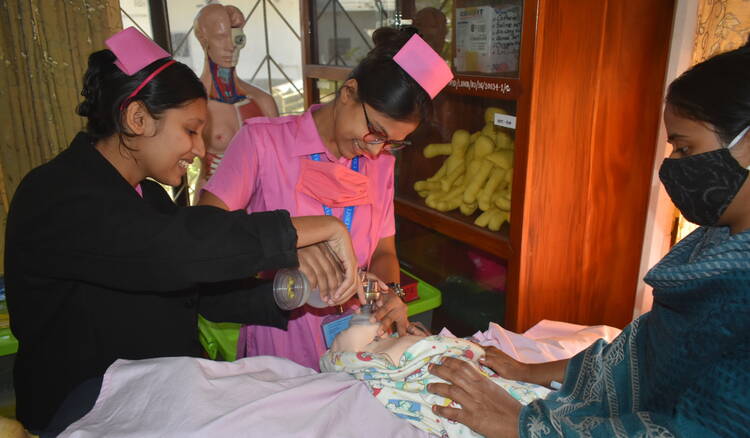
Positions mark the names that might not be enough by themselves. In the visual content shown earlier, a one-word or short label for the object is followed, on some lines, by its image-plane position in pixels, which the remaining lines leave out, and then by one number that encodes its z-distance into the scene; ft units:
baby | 4.26
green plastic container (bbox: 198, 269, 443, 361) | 7.30
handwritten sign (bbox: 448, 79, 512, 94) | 6.78
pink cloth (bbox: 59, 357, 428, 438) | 3.56
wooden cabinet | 6.46
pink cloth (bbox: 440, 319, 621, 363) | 5.72
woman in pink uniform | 5.06
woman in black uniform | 3.40
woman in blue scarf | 3.01
